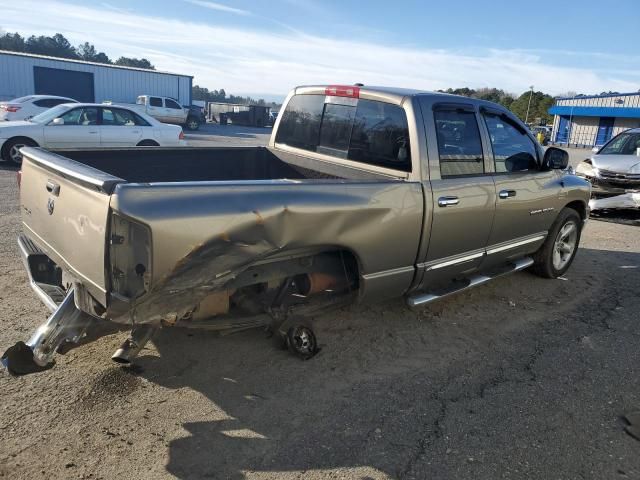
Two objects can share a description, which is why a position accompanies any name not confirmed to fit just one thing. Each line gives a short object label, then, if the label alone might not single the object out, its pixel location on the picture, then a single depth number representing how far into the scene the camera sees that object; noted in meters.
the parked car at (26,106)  16.66
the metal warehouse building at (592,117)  37.44
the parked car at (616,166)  9.73
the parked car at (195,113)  32.01
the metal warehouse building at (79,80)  32.28
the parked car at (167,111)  29.80
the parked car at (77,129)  11.44
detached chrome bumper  2.79
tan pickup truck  2.69
